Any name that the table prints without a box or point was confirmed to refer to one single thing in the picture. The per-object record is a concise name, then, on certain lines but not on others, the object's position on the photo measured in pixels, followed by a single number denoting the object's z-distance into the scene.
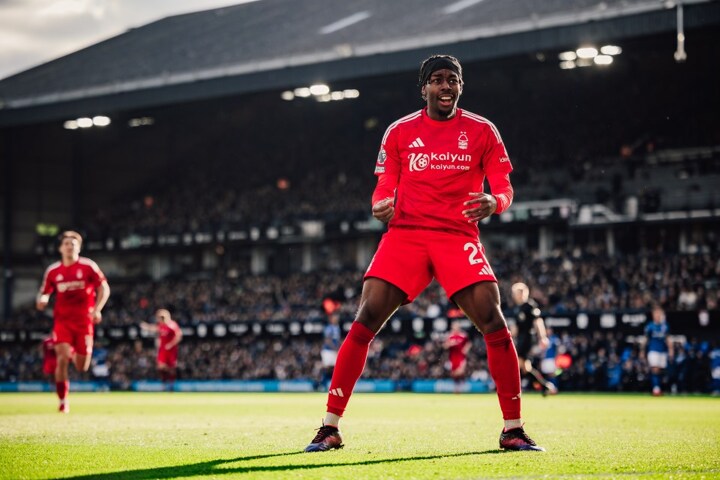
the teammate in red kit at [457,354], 27.62
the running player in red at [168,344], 29.94
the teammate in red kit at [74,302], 14.95
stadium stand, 32.53
